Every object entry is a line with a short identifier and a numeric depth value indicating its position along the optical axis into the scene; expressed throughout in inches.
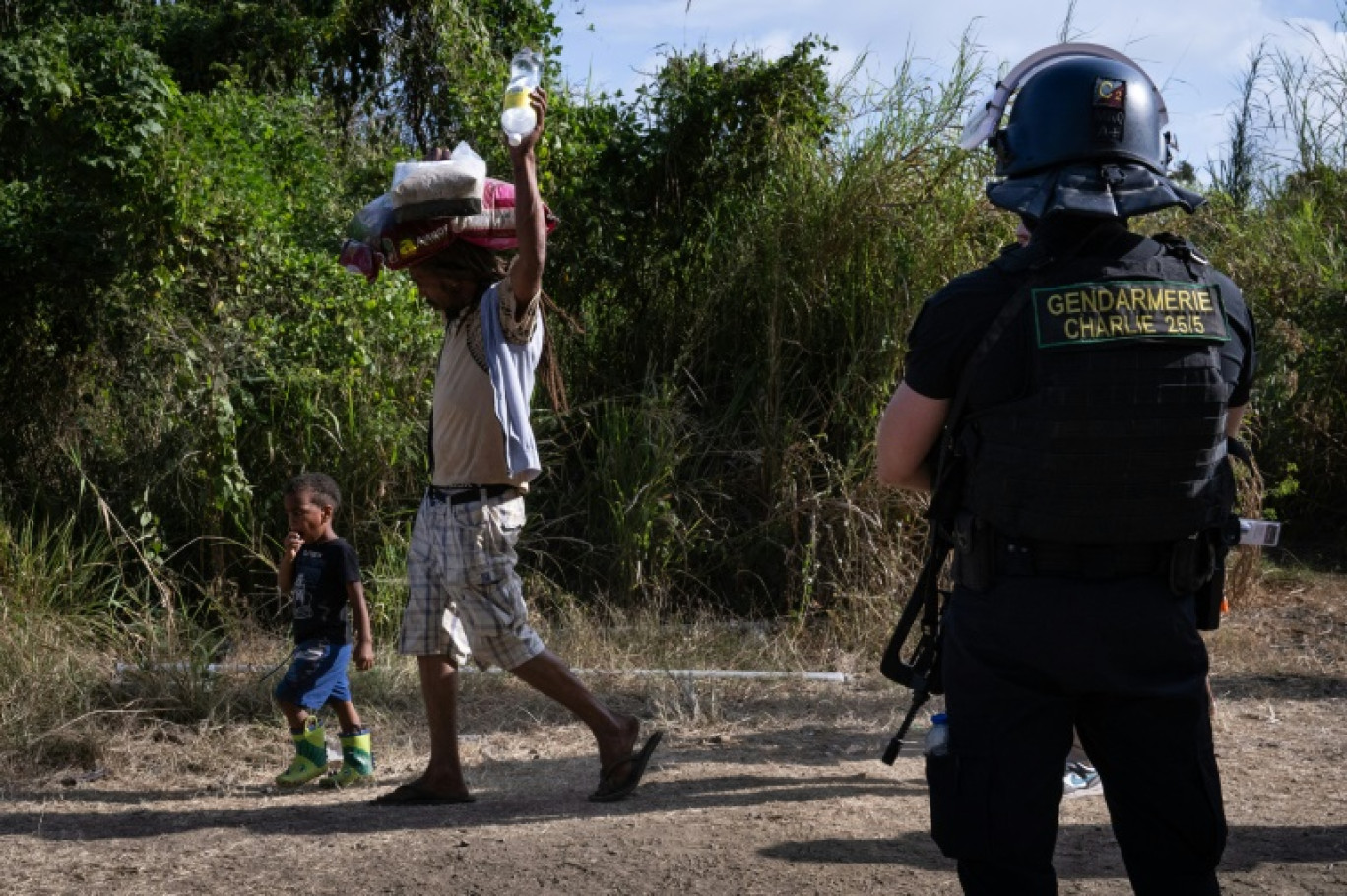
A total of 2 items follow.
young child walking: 201.9
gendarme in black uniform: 102.2
